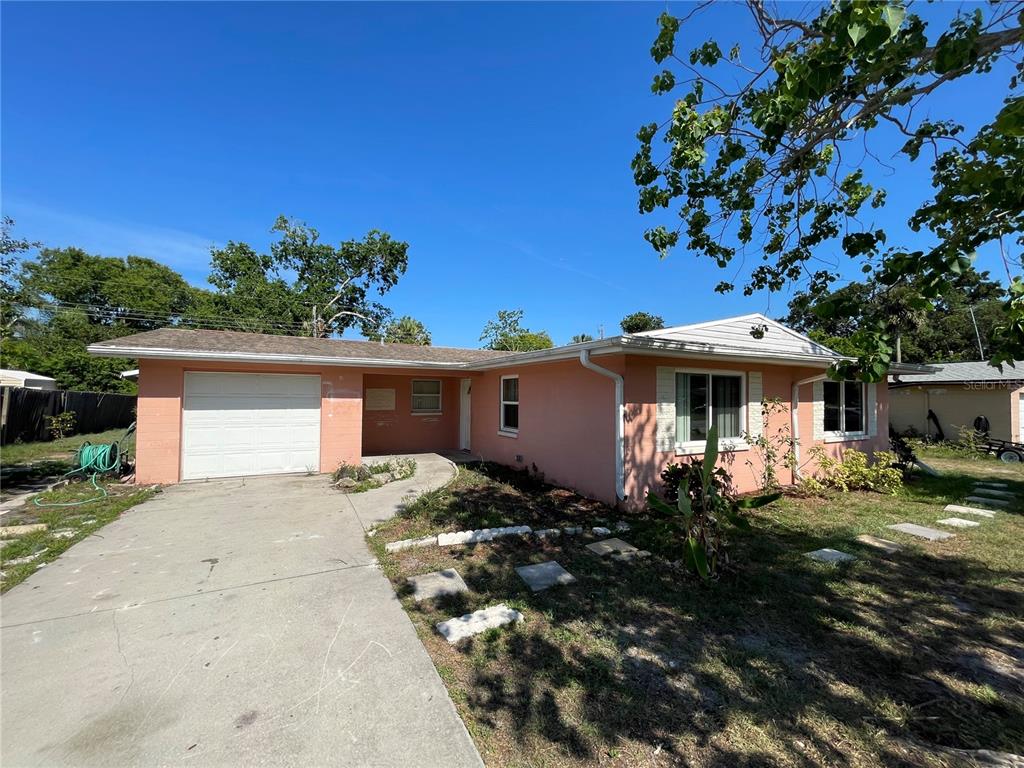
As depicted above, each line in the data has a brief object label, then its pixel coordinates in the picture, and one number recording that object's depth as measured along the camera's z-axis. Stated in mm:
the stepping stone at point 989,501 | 6996
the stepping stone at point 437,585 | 3764
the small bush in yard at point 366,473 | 7851
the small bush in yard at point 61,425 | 14219
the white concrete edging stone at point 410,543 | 4828
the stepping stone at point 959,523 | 5826
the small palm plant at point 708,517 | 3852
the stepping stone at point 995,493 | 7547
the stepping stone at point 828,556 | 4609
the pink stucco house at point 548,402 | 6605
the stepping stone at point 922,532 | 5391
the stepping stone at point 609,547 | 4809
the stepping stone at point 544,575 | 4012
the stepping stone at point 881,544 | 4969
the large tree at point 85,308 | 21484
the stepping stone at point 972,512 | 6395
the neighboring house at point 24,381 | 12781
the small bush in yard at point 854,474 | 7914
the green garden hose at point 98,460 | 7937
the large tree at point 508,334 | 34969
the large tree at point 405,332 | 29469
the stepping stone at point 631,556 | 4641
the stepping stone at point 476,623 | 3133
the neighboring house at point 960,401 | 13414
